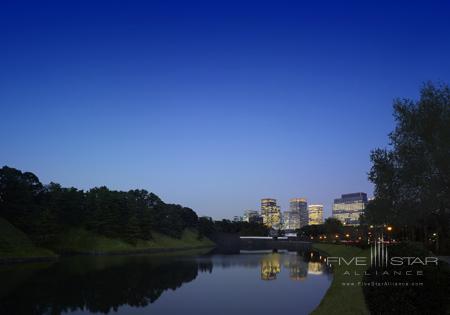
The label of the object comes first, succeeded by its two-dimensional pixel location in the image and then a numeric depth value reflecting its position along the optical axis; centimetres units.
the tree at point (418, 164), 4025
